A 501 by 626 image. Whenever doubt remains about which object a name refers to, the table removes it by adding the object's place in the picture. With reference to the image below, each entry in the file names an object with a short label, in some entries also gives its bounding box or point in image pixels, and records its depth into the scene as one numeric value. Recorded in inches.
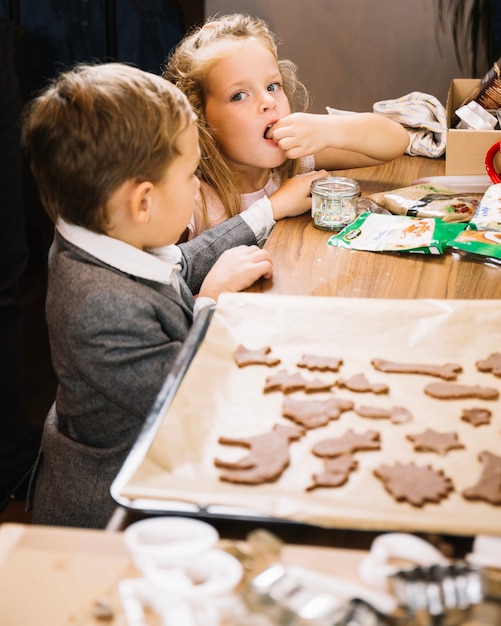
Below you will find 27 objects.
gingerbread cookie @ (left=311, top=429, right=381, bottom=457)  33.0
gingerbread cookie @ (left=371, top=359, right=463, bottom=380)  39.2
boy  42.8
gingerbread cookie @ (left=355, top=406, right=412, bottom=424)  35.4
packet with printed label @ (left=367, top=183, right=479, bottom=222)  64.1
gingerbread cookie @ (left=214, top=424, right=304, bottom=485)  31.5
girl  72.2
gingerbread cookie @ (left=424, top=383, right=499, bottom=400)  37.2
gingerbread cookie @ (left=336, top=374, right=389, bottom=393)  37.9
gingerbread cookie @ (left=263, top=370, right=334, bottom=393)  38.2
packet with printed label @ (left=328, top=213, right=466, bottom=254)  57.3
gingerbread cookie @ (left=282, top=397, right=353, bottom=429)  35.4
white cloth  82.7
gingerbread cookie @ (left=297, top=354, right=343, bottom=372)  40.1
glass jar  63.2
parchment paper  29.7
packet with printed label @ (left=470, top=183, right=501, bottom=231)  59.9
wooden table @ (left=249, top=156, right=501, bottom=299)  51.0
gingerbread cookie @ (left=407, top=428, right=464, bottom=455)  33.0
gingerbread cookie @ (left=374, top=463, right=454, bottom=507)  29.9
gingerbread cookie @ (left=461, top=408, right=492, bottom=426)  35.1
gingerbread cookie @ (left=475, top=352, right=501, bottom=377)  39.3
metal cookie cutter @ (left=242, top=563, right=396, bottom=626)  23.7
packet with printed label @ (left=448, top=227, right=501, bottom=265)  55.5
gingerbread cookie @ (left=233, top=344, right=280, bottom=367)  40.4
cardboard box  71.4
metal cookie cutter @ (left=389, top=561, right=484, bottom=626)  23.6
